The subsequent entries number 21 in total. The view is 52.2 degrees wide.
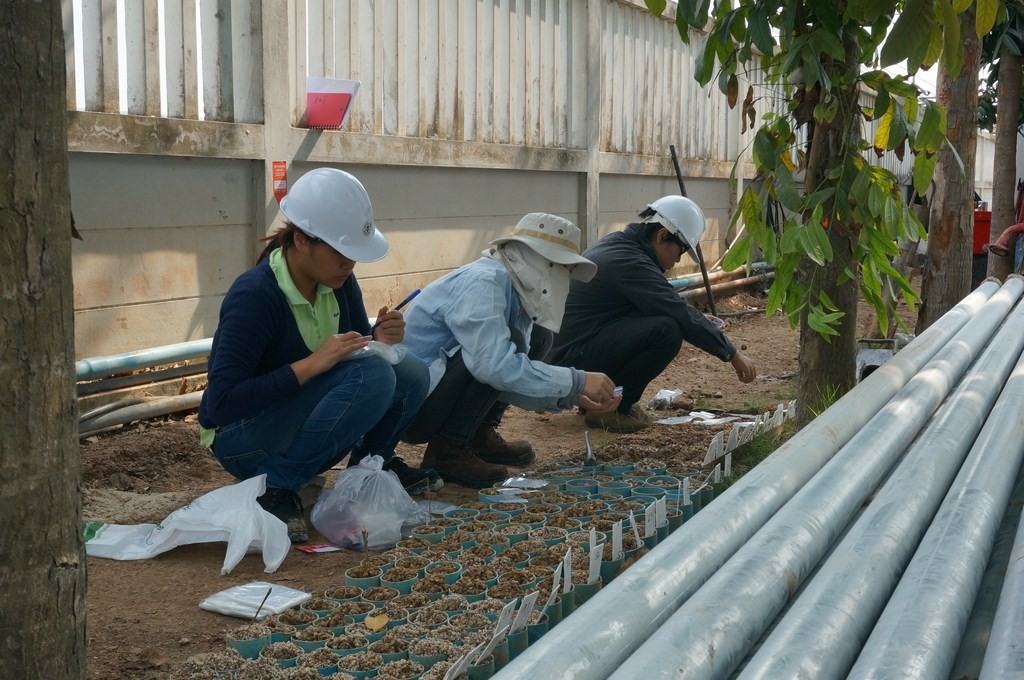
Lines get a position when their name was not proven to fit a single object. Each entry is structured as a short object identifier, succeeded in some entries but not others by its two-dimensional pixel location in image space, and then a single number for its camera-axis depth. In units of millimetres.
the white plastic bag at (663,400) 5156
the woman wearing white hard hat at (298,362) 2887
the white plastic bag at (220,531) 2809
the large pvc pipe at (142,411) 4082
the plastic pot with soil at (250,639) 2215
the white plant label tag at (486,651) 1820
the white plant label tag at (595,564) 2299
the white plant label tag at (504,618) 1892
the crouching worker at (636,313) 4340
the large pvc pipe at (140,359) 4047
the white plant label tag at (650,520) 2745
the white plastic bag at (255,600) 2484
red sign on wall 4922
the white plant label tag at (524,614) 1910
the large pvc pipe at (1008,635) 1190
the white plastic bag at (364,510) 3018
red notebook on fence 5078
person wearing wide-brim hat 3324
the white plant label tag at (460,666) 1670
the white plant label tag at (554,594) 2148
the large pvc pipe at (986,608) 1417
